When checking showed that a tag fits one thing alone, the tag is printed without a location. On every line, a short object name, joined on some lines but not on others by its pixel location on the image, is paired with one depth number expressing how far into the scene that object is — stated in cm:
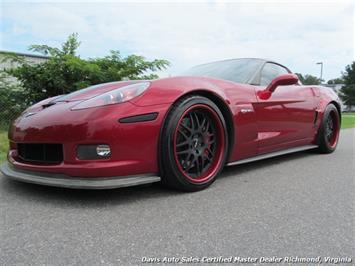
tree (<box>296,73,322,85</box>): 7331
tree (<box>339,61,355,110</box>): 4878
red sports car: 223
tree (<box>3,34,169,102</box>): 614
